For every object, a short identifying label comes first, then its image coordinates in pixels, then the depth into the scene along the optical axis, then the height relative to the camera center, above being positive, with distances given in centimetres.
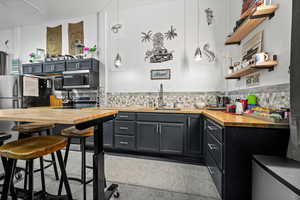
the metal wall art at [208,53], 286 +97
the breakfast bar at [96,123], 86 -20
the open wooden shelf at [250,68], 143 +38
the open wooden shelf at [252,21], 142 +97
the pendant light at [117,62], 288 +77
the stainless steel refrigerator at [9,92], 299 +11
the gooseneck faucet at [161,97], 304 +2
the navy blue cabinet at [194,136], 228 -64
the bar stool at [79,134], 139 -42
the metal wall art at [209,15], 284 +178
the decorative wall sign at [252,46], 171 +74
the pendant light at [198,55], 248 +81
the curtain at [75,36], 362 +169
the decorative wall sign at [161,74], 308 +56
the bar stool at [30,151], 93 -40
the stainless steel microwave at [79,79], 309 +43
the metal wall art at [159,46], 306 +121
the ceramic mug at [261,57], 147 +46
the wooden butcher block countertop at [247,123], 117 -22
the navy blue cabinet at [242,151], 120 -48
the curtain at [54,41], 380 +163
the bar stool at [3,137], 127 -41
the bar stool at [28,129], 153 -38
